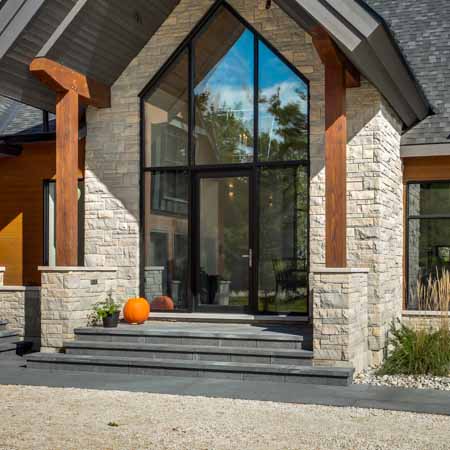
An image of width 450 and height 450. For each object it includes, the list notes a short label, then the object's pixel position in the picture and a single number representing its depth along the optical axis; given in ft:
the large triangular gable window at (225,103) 35.78
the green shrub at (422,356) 29.66
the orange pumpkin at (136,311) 34.83
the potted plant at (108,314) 33.68
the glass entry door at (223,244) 36.37
